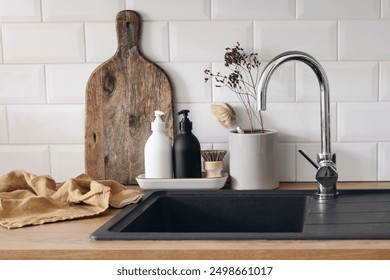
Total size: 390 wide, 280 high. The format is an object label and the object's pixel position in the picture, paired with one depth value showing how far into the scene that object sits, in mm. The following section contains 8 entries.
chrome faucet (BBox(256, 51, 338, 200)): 1374
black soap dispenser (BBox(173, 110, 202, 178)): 1544
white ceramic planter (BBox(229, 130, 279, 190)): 1520
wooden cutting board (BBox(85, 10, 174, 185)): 1649
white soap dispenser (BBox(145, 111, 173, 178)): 1544
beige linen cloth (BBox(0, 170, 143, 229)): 1287
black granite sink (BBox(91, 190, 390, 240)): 1391
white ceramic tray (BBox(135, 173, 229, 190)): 1524
